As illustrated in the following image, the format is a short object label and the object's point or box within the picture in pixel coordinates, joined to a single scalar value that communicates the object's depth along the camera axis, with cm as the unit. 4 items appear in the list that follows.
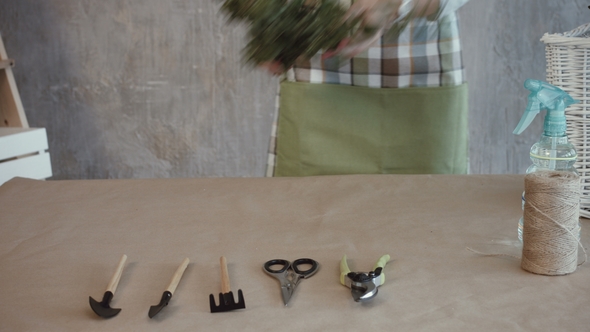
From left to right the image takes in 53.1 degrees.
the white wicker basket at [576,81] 95
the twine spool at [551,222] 75
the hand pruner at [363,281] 72
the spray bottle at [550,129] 85
